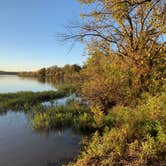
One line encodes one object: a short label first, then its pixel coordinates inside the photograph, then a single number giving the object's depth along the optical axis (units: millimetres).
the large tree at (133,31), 8631
